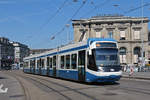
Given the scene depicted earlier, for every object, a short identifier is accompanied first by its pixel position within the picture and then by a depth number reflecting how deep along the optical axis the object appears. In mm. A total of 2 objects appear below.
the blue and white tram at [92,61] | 17219
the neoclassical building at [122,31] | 82562
